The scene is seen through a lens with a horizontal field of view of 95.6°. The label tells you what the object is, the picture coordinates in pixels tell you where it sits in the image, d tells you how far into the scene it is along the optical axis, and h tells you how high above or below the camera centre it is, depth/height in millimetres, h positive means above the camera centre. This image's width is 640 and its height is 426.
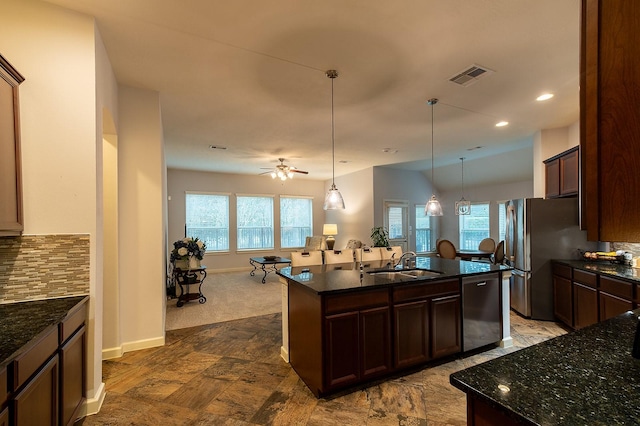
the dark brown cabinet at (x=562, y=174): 3842 +504
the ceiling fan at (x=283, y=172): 6186 +900
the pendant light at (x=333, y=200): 3533 +151
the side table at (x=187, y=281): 5101 -1201
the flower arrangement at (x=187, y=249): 5041 -619
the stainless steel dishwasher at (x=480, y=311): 2969 -1062
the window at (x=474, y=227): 8172 -462
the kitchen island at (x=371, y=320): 2334 -973
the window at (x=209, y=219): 8094 -136
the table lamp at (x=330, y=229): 8289 -487
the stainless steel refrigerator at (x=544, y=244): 4070 -485
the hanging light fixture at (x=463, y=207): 6276 +84
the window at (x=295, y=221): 9328 -254
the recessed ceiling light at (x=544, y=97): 3383 +1348
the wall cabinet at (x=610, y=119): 613 +200
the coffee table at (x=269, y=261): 6703 -1118
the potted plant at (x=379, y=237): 7289 -643
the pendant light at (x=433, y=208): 4078 +46
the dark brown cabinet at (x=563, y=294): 3703 -1118
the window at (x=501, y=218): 7664 -202
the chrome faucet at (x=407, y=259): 3301 -577
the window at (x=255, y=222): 8695 -260
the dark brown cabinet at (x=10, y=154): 1728 +389
